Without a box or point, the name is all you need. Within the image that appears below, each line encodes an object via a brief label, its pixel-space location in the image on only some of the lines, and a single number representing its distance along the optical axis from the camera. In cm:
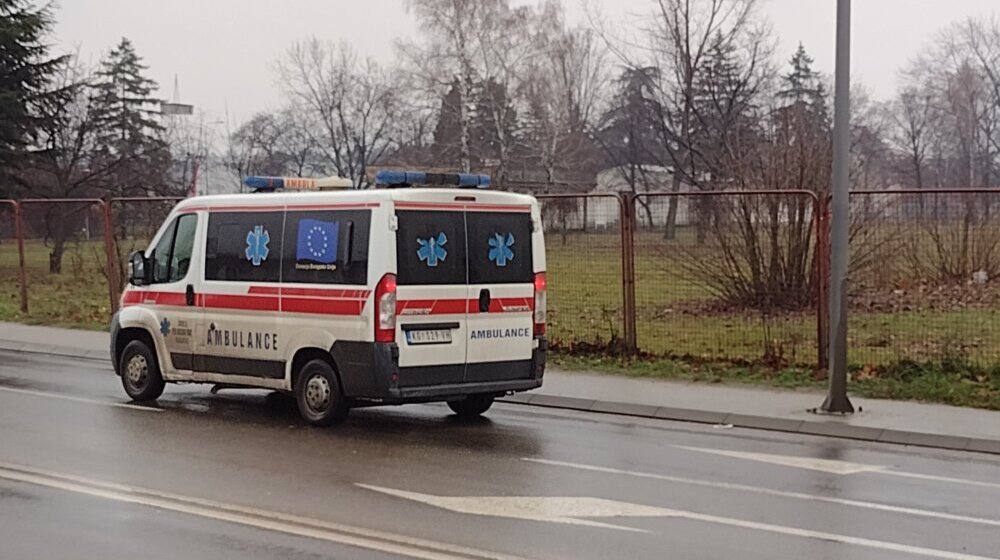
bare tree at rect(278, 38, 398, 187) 6906
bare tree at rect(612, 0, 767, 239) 4309
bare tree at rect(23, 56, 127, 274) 4281
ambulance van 1070
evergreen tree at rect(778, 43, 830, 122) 2527
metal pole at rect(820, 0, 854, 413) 1155
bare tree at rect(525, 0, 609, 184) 6041
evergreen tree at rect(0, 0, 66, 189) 4028
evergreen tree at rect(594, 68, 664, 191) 6322
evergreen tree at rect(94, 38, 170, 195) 4709
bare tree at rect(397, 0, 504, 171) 5472
